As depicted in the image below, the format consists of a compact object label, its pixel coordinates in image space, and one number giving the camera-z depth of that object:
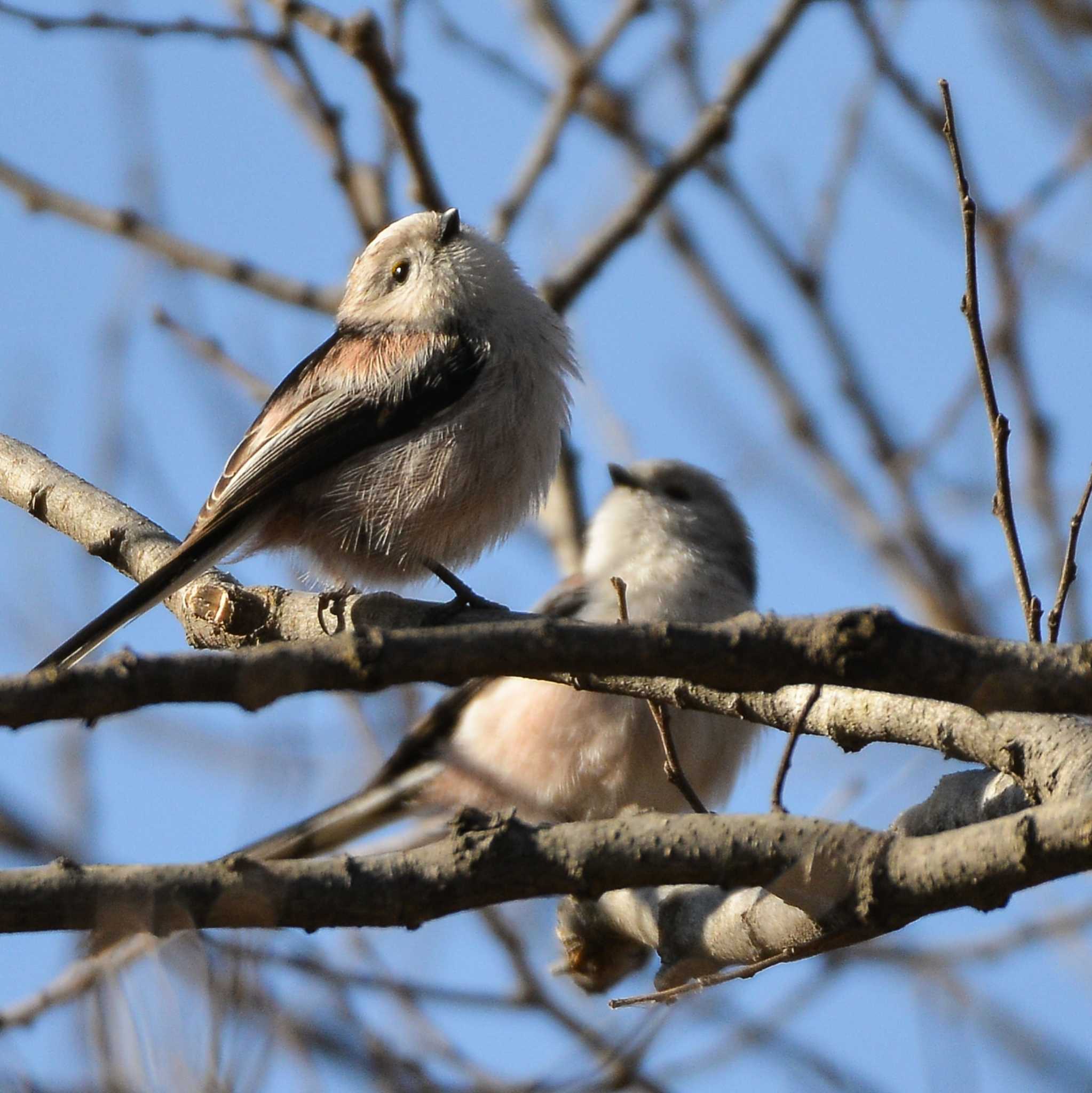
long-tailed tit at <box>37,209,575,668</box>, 8.27
